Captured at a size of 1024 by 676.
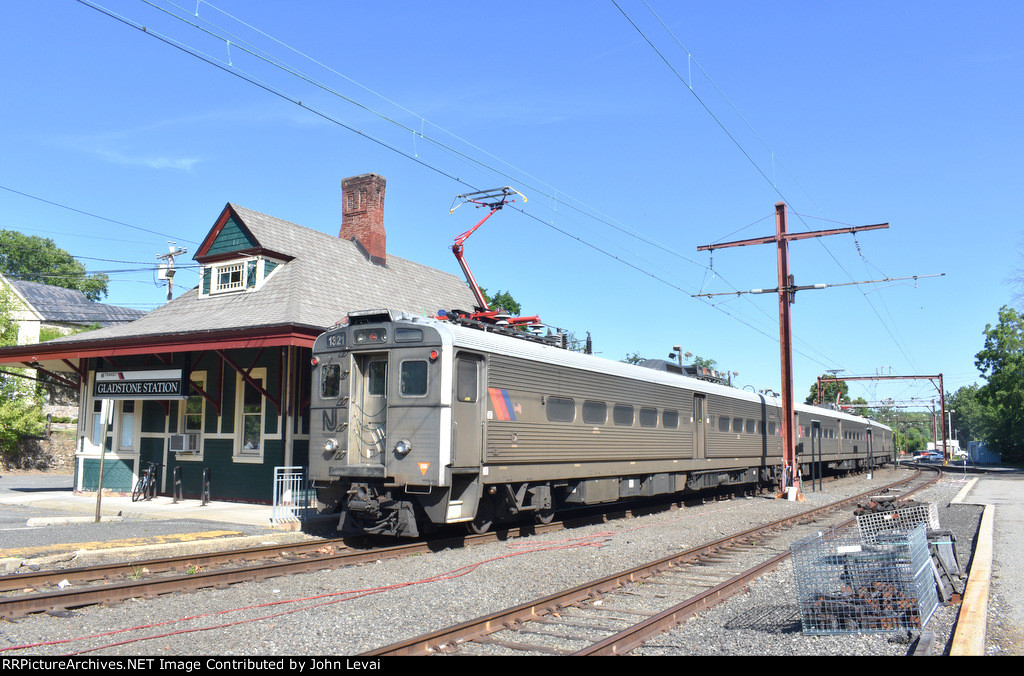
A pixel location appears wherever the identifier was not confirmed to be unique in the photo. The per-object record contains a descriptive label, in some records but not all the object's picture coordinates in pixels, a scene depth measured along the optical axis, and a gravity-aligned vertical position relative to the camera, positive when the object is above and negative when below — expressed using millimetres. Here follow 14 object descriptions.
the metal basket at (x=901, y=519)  8789 -1036
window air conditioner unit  17703 -460
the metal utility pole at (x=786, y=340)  22312 +2765
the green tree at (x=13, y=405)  33094 +787
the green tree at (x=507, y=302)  47094 +8039
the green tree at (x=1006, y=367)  48906 +4479
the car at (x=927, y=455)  77188 -2423
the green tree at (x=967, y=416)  95219 +2842
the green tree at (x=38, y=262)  71375 +15649
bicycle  17906 -1488
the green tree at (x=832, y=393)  69812 +3788
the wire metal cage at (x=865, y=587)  6605 -1399
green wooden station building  16625 +1529
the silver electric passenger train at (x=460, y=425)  11016 +53
